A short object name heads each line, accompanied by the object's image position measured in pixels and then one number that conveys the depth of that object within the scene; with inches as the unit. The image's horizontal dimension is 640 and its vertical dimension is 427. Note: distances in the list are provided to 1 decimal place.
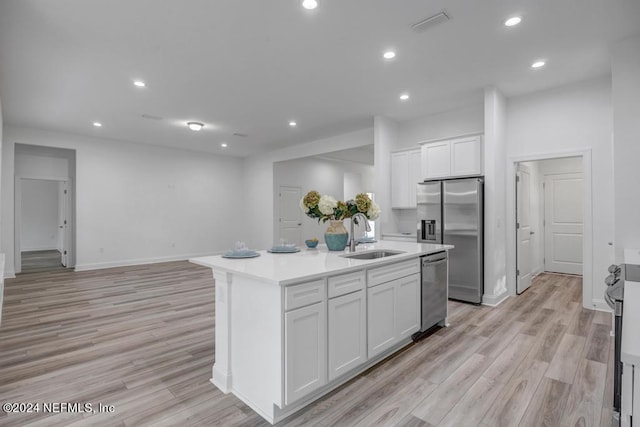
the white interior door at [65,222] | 288.0
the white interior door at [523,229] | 192.7
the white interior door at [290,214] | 352.4
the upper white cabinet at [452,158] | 184.9
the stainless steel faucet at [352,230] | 120.3
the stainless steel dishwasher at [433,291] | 124.1
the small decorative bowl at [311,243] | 124.1
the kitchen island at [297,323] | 74.7
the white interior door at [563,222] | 244.1
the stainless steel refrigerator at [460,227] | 175.5
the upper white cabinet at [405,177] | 218.5
